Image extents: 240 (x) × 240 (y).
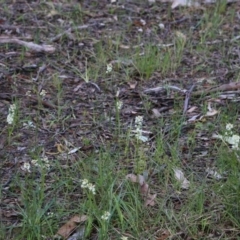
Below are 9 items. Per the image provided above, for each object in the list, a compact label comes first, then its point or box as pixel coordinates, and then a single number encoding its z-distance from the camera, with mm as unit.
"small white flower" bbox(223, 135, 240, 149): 4935
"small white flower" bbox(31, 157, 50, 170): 5106
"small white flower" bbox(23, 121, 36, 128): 5837
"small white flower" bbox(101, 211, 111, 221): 4530
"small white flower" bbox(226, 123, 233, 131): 5240
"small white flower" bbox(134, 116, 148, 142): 5249
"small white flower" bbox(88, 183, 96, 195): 4720
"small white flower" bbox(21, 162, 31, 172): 4958
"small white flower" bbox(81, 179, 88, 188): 4739
